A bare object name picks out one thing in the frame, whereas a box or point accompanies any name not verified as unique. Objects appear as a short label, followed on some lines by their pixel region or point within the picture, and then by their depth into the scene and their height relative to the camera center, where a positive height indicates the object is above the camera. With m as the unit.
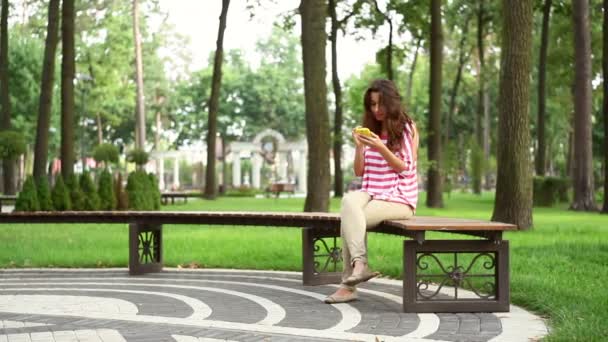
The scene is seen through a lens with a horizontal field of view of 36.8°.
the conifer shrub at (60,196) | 19.91 -0.25
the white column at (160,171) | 62.00 +0.91
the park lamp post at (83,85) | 37.03 +4.41
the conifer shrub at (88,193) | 21.27 -0.20
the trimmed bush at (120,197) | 23.49 -0.33
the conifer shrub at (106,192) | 21.92 -0.18
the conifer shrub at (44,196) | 19.08 -0.24
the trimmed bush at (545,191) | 30.62 -0.25
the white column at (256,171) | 55.09 +0.81
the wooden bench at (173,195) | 29.74 -0.35
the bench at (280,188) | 41.60 -0.20
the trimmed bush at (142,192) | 22.95 -0.19
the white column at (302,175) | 53.81 +0.54
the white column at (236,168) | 54.31 +0.97
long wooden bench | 6.96 -0.49
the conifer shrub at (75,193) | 20.83 -0.20
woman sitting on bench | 7.31 +0.06
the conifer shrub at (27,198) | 18.52 -0.28
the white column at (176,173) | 61.53 +0.77
